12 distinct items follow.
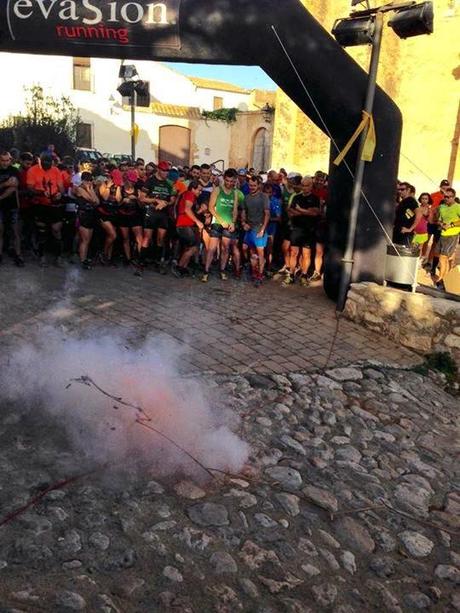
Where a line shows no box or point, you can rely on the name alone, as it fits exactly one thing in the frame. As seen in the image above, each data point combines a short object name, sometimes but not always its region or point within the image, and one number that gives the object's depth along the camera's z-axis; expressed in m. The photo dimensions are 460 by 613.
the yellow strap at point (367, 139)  6.80
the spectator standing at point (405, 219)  8.80
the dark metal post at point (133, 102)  16.20
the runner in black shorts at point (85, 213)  8.02
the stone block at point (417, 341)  6.34
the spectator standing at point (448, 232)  9.96
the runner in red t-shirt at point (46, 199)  8.04
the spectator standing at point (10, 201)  7.71
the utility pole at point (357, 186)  6.62
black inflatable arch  6.59
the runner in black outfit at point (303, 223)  8.49
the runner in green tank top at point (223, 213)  8.33
